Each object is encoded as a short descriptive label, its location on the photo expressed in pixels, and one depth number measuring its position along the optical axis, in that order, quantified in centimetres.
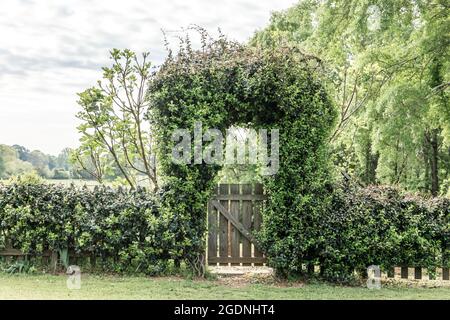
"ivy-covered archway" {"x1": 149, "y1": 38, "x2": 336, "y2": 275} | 812
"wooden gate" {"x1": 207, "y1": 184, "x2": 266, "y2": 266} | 873
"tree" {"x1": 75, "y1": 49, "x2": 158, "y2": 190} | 1012
